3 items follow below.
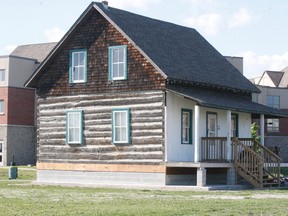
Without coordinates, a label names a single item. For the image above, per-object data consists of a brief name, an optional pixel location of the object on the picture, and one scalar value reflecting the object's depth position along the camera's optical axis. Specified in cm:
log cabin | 3338
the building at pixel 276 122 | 7540
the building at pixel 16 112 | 6306
